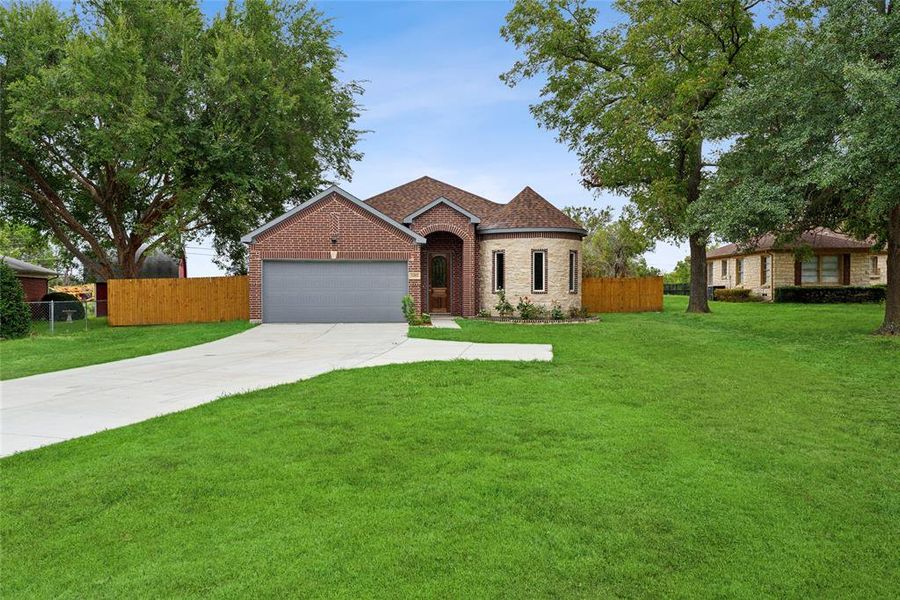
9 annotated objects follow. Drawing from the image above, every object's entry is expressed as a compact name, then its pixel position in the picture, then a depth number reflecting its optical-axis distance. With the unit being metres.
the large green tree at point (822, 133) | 12.80
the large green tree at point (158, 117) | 20.94
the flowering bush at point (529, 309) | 22.41
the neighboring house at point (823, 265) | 34.47
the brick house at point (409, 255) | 21.36
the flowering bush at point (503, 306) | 22.92
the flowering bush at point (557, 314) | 22.37
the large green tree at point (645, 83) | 22.28
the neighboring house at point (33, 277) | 28.72
